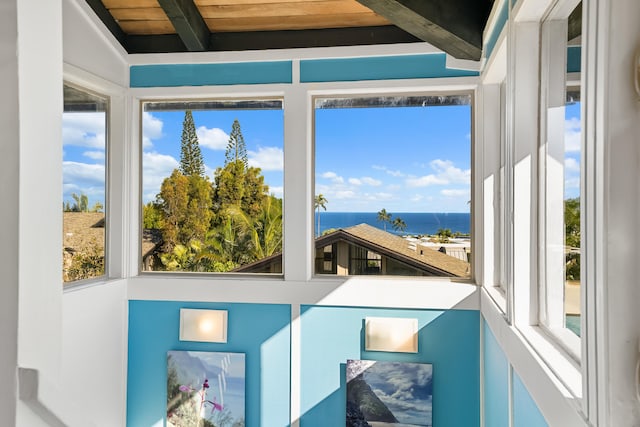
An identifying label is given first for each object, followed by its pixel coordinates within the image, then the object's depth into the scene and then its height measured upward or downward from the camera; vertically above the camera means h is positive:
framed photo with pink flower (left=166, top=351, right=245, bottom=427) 2.92 -1.10
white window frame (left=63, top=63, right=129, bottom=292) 3.04 +0.19
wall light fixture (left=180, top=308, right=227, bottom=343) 2.95 -0.70
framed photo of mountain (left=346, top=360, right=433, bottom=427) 2.76 -1.06
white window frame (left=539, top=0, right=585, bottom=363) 1.45 +0.14
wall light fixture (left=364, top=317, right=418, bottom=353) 2.77 -0.71
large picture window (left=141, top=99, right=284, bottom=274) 3.06 +0.18
